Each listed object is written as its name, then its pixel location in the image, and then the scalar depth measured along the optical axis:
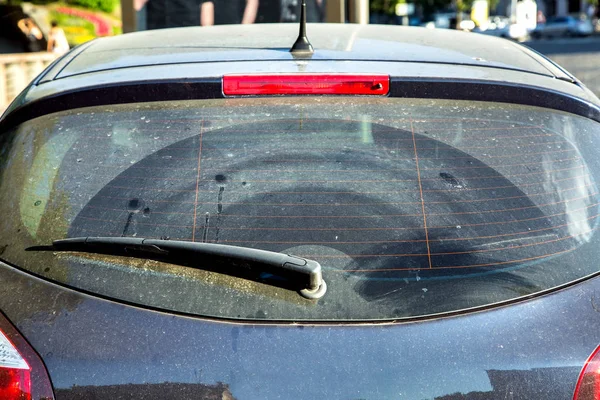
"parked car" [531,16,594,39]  54.00
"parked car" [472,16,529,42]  54.51
